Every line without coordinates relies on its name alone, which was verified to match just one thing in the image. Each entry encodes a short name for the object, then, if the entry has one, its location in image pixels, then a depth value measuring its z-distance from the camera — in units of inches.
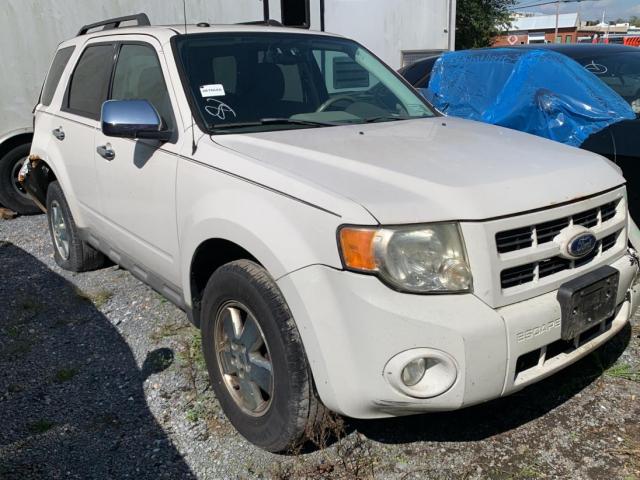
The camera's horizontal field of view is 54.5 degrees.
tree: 1198.9
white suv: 87.0
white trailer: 265.0
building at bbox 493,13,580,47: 2637.8
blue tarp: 183.6
